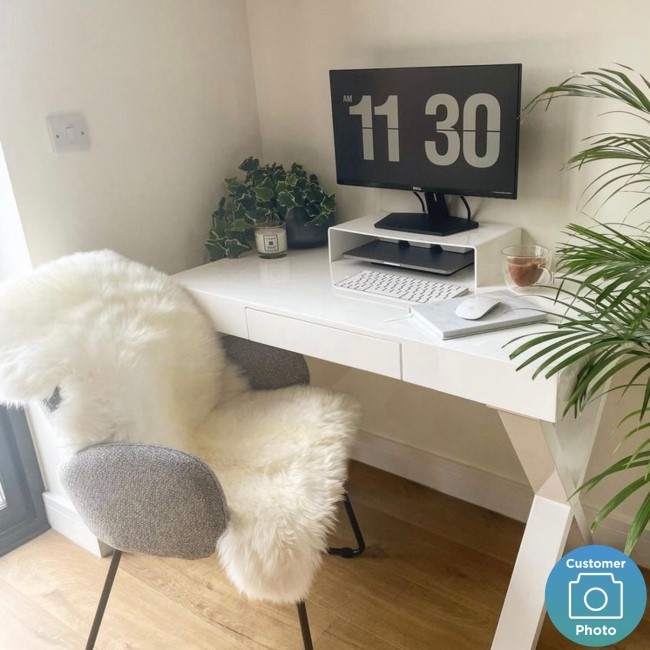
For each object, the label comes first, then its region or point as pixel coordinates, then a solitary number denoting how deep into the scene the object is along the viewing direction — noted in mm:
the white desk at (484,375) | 1394
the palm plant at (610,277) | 1116
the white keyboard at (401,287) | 1690
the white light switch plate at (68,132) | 1834
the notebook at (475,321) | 1474
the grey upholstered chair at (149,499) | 1407
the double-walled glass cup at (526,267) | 1626
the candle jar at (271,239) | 2123
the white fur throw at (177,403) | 1440
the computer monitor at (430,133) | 1697
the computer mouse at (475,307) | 1497
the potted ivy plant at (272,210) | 2137
